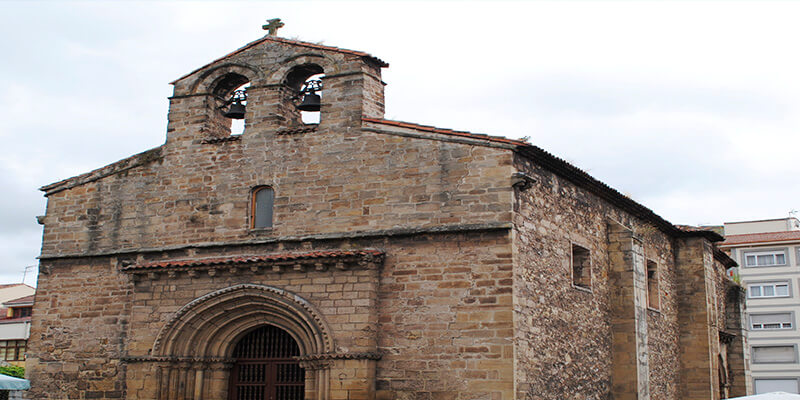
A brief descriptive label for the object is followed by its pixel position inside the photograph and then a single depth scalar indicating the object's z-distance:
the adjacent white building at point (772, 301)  45.06
